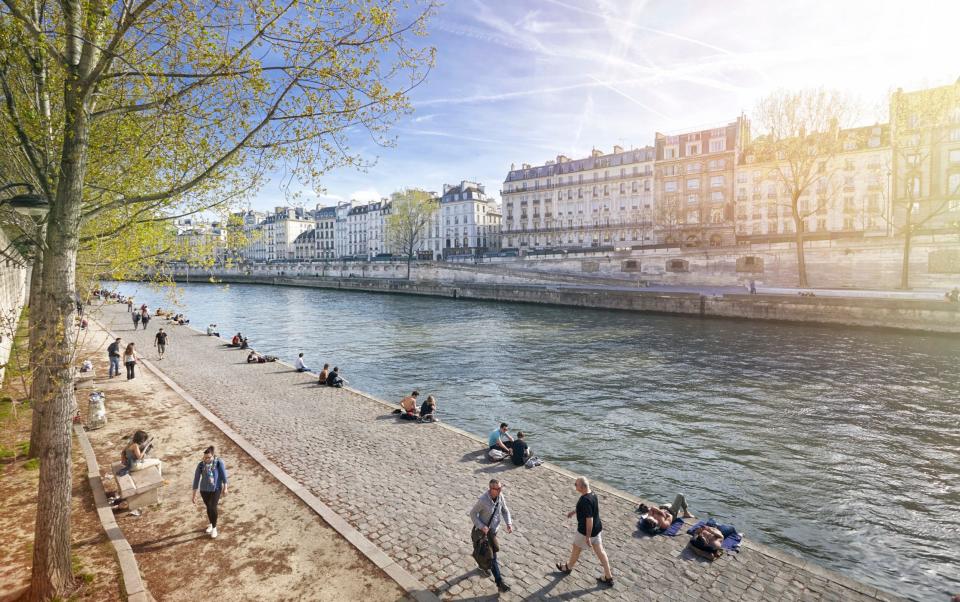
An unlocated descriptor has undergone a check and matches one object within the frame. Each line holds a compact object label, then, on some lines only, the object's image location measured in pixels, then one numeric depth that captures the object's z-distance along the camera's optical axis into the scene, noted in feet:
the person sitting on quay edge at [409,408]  46.19
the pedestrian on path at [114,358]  63.10
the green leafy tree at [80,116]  19.33
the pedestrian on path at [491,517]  22.08
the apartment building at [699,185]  219.20
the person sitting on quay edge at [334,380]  59.26
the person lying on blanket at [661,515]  26.96
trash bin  42.45
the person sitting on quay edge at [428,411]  46.16
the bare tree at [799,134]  124.36
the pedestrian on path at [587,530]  22.52
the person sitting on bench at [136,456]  30.78
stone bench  28.12
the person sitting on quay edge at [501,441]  37.65
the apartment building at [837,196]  187.73
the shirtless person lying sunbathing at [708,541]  24.67
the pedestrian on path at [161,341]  75.46
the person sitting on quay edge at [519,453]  36.01
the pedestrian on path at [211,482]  25.81
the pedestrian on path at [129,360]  61.11
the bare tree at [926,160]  111.96
